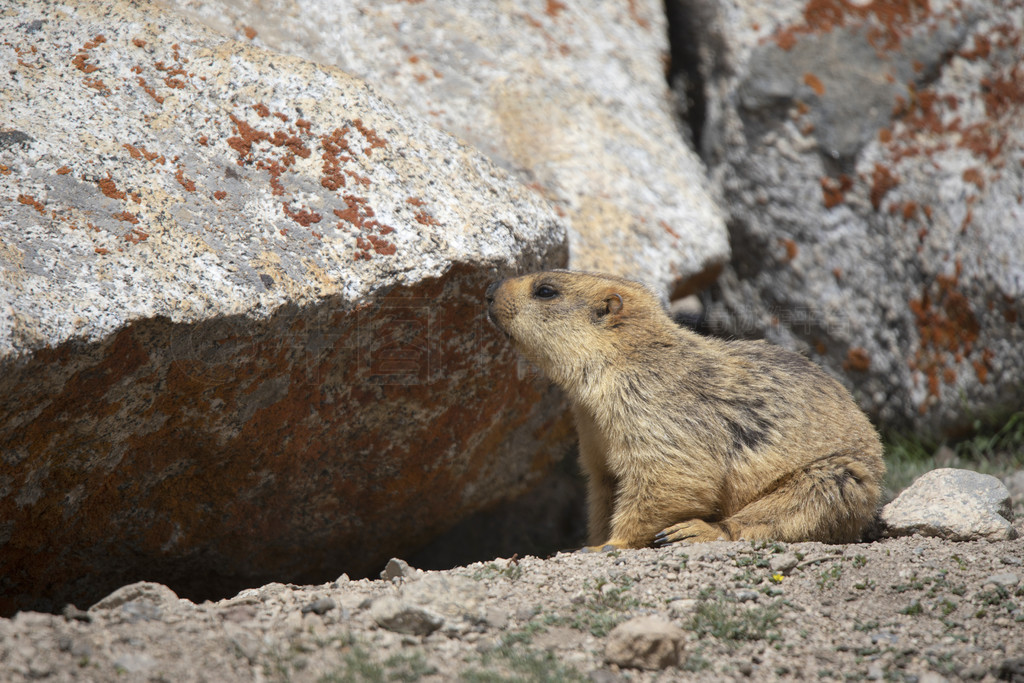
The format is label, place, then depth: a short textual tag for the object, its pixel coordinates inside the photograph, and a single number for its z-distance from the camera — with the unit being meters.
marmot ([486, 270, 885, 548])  10.05
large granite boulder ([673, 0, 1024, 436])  13.65
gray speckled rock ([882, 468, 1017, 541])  9.90
